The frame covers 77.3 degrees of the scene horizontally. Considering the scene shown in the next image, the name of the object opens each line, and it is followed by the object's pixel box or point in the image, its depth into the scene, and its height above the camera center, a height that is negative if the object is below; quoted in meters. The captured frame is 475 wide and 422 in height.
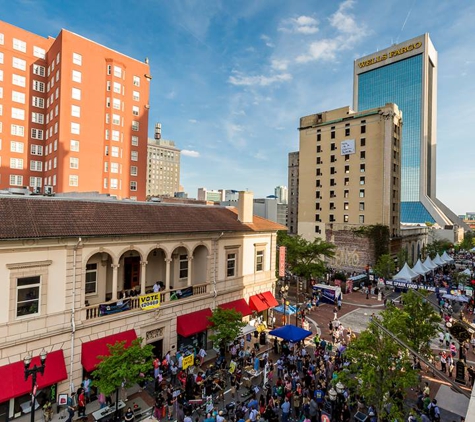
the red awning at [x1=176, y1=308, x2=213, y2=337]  22.00 -8.21
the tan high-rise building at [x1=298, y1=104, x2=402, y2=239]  61.09 +11.13
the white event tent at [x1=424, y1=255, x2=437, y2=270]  51.50 -7.52
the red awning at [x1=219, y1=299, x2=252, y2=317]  26.38 -8.05
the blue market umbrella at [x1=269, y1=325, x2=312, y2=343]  21.97 -8.75
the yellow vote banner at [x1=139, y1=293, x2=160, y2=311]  20.08 -5.93
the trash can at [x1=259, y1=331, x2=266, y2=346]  26.27 -10.76
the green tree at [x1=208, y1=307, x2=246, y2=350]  21.33 -8.01
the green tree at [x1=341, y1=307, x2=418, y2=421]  14.06 -7.32
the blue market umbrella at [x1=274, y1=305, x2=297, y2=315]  28.08 -8.76
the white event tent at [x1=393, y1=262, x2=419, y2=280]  44.51 -8.08
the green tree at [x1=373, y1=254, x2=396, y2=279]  49.34 -7.85
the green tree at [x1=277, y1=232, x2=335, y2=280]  41.69 -5.45
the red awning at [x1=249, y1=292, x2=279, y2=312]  28.63 -8.35
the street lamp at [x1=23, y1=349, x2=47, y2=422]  12.59 -6.86
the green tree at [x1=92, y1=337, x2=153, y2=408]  15.15 -8.00
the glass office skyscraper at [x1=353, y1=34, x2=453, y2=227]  129.88 +55.84
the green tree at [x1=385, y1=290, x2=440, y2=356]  19.33 -6.77
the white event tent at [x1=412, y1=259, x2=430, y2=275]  47.91 -7.77
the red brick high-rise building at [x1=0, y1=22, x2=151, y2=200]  48.34 +17.15
